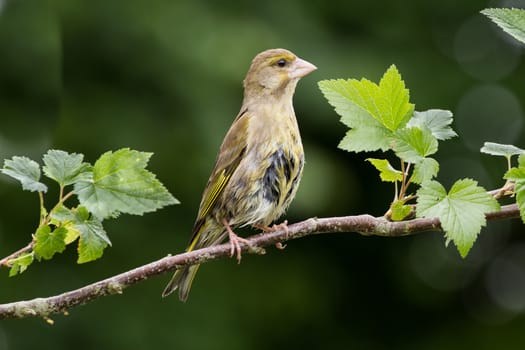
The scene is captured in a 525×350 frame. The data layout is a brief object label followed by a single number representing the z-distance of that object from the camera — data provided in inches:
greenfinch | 331.3
